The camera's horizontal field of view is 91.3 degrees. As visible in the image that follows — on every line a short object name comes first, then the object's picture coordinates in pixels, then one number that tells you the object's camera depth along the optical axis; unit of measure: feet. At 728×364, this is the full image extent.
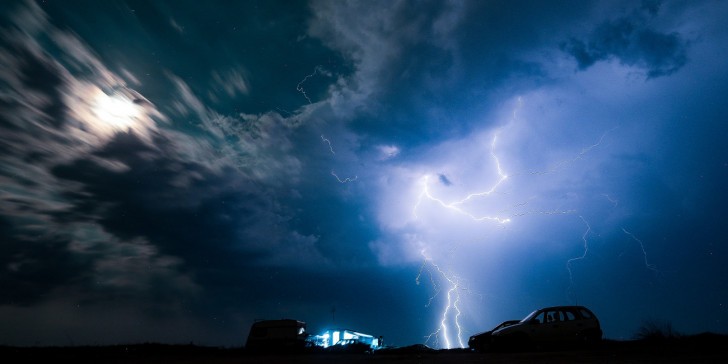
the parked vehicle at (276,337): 57.72
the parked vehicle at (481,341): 40.35
